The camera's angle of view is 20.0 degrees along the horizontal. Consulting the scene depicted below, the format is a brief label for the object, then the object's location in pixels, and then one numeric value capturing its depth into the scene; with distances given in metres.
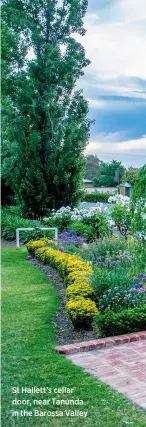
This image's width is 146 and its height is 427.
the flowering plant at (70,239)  9.52
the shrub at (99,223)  10.75
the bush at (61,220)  12.62
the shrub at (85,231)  11.04
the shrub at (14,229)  10.91
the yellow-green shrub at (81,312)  4.46
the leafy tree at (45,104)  15.20
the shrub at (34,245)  9.42
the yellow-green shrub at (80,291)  5.07
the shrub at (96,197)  25.19
